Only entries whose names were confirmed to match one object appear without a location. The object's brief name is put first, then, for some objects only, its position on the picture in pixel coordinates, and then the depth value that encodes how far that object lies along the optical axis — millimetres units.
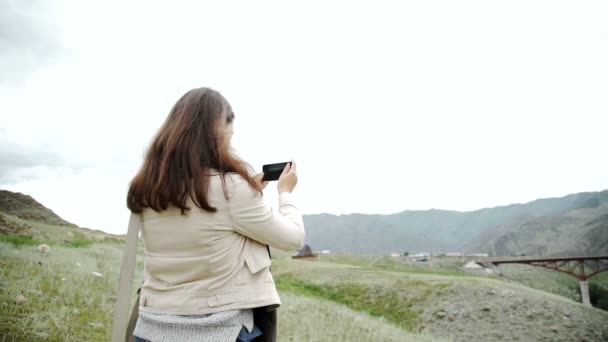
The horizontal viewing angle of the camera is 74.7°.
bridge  38969
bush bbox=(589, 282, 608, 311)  42312
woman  1790
